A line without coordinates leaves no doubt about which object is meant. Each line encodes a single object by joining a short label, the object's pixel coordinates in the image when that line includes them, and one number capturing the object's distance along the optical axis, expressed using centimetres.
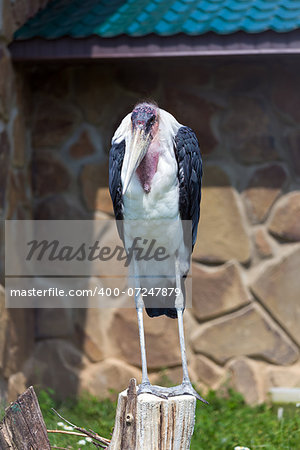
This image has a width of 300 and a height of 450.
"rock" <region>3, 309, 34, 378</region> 896
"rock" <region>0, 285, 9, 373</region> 869
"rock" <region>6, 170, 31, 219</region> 895
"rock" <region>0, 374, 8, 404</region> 852
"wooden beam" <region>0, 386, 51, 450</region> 514
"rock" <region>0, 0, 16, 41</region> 867
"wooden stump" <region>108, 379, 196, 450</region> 504
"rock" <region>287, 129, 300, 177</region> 946
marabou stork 501
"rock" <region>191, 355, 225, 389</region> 972
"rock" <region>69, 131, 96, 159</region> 965
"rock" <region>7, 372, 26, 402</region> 887
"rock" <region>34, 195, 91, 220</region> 973
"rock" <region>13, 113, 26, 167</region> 919
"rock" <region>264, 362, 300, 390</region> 963
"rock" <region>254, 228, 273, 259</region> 951
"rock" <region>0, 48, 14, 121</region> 871
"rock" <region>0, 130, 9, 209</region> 865
